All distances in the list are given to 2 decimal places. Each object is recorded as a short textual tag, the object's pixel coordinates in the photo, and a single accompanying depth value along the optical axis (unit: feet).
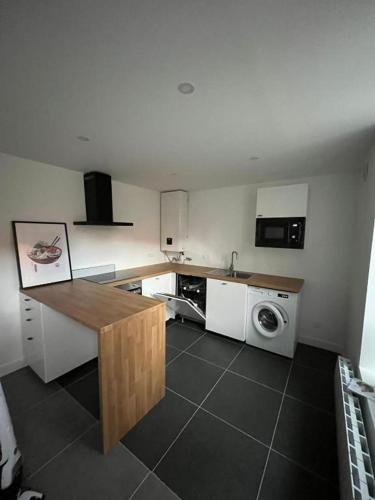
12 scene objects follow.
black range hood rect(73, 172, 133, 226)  8.02
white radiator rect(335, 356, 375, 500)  2.83
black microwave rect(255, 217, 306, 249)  8.11
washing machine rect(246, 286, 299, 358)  7.43
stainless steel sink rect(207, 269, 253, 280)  9.34
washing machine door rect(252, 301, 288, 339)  7.50
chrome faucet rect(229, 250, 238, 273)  10.05
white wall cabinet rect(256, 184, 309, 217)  7.99
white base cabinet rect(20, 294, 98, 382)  5.88
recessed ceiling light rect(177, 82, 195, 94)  3.24
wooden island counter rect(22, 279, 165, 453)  4.15
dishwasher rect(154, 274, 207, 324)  10.11
